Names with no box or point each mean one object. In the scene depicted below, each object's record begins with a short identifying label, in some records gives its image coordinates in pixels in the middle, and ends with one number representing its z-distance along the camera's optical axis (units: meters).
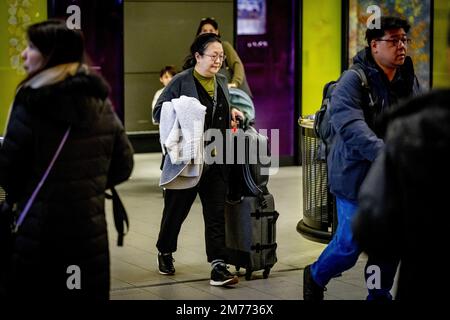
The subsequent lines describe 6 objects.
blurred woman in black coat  6.92
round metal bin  13.07
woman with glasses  10.84
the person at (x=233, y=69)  15.93
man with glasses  8.95
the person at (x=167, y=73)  17.99
